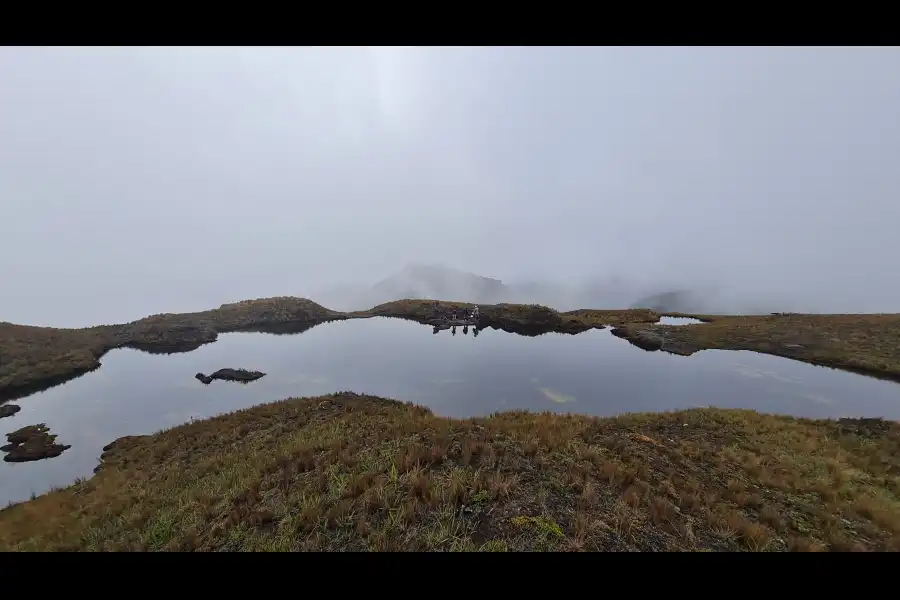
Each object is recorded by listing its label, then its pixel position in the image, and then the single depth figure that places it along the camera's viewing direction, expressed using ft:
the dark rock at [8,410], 64.24
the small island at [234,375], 92.79
